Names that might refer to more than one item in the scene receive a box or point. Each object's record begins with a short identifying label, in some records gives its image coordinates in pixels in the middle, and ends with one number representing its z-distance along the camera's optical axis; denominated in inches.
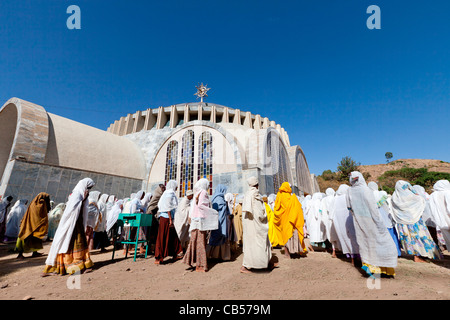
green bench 170.6
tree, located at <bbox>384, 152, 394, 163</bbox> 2353.3
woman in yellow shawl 178.1
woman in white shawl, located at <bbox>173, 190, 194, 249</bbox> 164.4
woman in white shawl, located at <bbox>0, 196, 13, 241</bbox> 269.3
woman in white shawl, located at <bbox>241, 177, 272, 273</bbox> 135.6
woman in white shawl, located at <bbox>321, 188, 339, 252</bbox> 198.2
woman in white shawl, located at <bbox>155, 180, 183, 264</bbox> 165.5
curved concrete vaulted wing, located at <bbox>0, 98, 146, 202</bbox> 315.9
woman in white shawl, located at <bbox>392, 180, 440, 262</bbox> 166.6
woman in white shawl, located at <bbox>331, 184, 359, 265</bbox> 152.9
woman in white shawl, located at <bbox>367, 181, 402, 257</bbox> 180.1
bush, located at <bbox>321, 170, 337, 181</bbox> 1534.9
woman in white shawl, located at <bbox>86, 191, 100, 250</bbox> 198.4
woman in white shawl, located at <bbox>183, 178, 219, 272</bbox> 143.3
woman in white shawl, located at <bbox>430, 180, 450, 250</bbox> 148.4
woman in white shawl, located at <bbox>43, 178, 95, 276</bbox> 132.9
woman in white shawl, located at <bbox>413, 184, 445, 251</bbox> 197.6
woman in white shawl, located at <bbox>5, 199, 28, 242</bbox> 267.0
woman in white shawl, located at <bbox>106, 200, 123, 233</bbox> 245.6
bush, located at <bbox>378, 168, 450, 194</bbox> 1202.0
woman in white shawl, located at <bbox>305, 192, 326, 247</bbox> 232.1
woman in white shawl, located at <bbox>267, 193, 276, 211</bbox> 295.0
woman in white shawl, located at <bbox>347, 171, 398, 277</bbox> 114.1
